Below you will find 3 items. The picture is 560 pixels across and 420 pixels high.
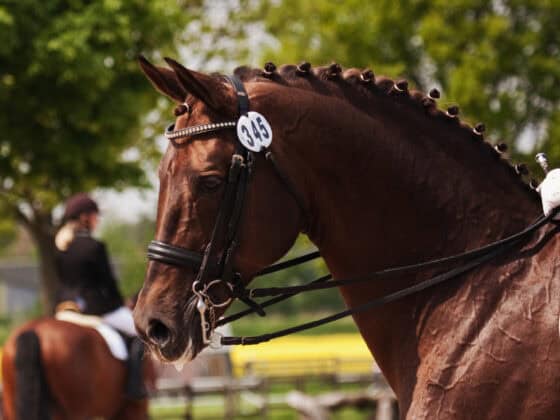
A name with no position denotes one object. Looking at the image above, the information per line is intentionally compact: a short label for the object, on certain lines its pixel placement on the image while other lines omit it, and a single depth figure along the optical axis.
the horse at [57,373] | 19.55
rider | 19.91
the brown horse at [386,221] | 8.18
